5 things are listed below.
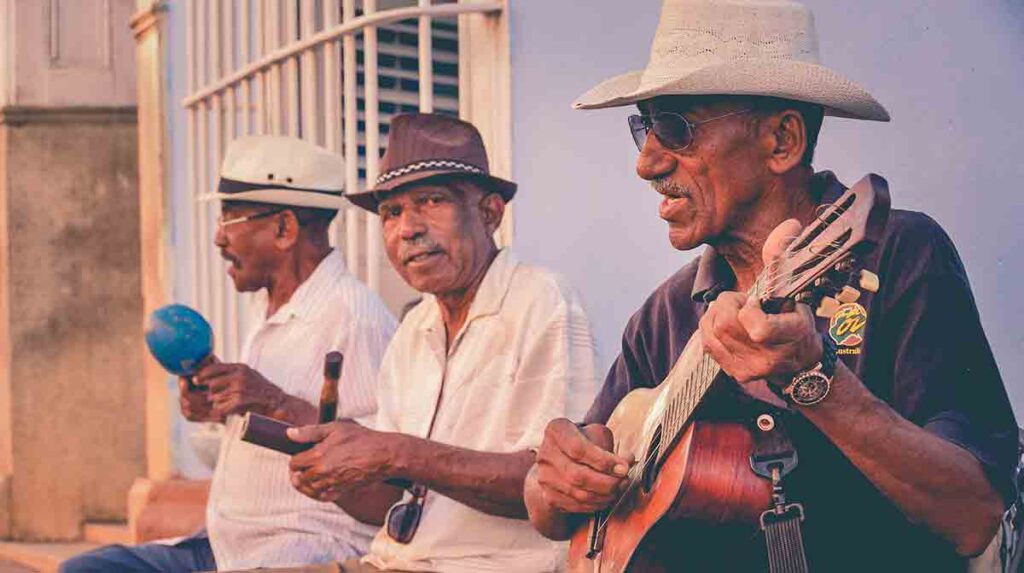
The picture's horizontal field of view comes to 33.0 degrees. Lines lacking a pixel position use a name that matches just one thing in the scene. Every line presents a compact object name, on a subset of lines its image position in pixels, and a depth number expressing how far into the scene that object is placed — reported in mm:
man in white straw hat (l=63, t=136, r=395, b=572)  4965
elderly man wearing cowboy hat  2619
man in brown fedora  4184
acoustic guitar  2387
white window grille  6059
